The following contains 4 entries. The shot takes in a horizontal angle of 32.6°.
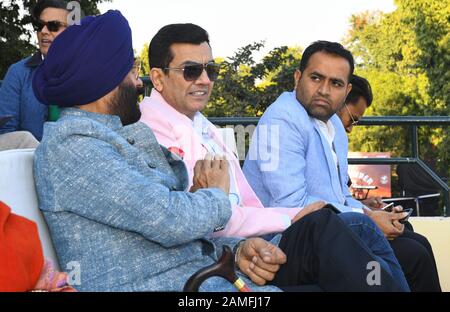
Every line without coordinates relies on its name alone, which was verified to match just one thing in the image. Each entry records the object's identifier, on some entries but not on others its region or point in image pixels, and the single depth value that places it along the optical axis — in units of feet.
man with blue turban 7.30
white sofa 7.57
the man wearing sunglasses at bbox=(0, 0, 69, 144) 13.85
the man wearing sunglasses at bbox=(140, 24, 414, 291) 9.76
